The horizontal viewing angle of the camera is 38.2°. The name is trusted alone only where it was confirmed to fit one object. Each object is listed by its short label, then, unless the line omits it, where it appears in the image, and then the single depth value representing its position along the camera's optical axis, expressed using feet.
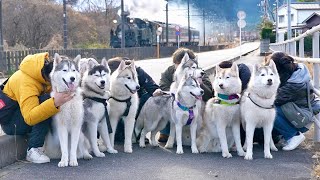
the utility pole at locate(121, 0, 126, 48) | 130.11
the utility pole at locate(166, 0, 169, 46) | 168.96
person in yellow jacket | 18.39
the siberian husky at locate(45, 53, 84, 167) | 18.47
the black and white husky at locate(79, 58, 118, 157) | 20.45
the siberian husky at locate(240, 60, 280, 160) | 20.08
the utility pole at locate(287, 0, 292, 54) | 91.64
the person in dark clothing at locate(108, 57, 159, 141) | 24.67
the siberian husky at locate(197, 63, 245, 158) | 20.94
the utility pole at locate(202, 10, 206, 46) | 289.27
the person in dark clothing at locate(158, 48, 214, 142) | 24.53
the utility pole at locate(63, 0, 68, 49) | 93.68
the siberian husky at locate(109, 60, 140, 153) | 22.00
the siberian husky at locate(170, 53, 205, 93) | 23.43
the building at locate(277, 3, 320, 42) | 215.31
